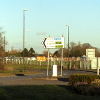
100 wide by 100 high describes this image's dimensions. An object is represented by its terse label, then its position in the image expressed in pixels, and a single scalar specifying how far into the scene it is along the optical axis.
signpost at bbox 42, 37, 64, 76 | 31.39
